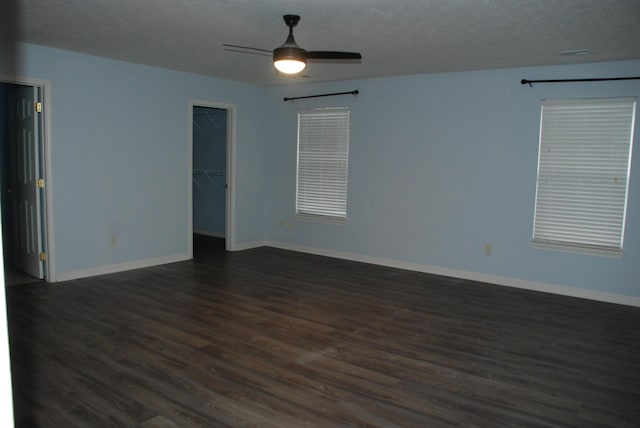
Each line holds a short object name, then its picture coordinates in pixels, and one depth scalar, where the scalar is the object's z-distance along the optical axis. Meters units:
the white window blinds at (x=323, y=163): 6.78
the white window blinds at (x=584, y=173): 4.86
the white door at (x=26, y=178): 5.04
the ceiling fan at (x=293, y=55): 3.62
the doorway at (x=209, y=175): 8.09
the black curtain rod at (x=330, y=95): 6.46
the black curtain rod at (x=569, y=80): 4.75
